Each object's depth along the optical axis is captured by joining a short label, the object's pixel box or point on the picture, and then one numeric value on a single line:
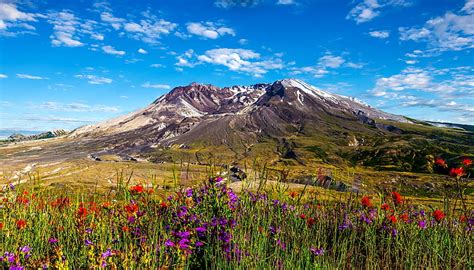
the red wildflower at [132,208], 5.64
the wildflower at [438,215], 6.06
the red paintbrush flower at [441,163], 5.41
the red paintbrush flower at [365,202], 7.20
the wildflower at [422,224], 6.72
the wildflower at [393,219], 6.54
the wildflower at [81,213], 5.73
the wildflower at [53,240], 5.40
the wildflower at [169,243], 4.63
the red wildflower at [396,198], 6.57
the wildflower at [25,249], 4.73
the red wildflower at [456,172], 4.87
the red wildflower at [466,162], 5.49
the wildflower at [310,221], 6.89
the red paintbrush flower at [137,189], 6.22
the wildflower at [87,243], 4.55
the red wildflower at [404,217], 7.00
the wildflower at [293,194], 7.50
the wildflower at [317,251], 5.17
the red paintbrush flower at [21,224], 5.66
